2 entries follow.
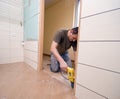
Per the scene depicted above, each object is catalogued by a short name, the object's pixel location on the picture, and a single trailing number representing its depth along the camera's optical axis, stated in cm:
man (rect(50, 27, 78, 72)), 135
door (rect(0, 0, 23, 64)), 219
